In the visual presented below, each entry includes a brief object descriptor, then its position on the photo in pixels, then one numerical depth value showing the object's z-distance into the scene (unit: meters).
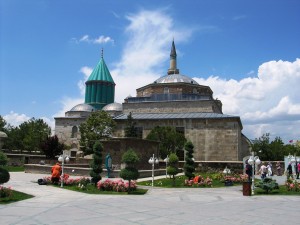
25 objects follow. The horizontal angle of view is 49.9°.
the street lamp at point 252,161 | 13.41
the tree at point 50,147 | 30.89
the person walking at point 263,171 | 19.22
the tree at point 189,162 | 17.31
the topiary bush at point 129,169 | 12.04
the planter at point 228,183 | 16.59
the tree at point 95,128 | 34.91
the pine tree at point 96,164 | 13.84
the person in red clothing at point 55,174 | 14.42
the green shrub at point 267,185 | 13.03
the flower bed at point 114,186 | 12.57
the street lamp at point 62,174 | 13.76
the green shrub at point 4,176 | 9.68
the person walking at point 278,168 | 24.78
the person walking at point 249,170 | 15.77
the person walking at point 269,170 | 23.02
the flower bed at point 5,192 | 9.97
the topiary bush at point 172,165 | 16.25
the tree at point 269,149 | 37.62
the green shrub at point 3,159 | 10.01
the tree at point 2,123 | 49.25
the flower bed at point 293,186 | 13.60
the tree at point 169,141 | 31.28
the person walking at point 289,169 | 21.08
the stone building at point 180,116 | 36.12
